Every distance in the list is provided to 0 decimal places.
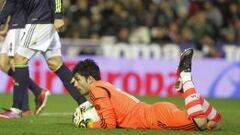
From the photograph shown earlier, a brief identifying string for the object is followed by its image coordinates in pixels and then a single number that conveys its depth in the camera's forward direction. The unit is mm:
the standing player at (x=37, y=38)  21406
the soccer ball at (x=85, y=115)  18484
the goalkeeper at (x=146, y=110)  18109
